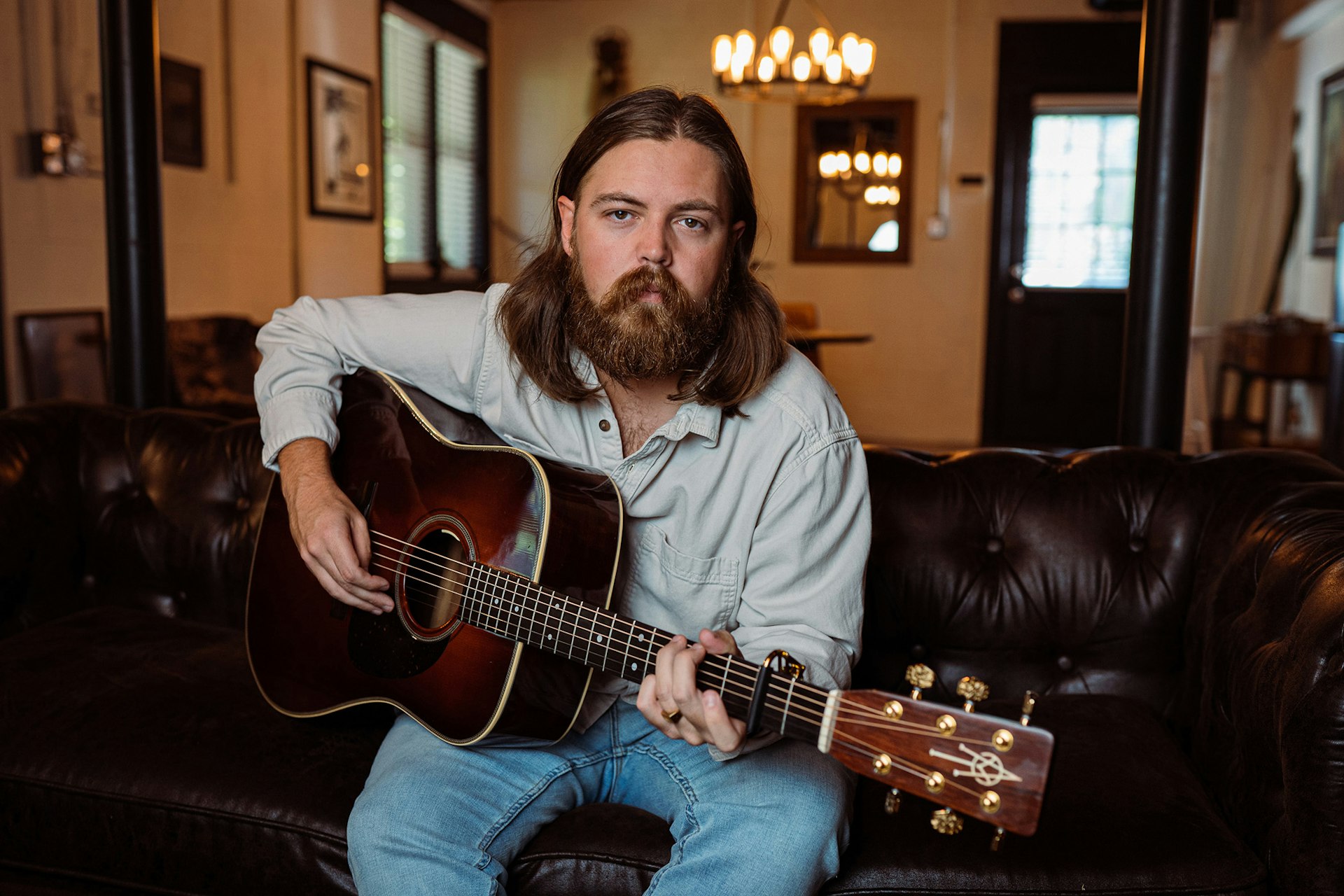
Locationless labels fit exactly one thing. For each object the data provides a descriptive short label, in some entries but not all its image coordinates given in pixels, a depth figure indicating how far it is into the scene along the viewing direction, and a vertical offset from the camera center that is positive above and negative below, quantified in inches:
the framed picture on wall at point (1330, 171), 220.7 +28.5
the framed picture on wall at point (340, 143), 209.6 +29.4
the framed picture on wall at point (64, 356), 146.1 -8.9
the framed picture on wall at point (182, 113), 169.3 +27.5
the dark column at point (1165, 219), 86.1 +7.1
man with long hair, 51.5 -9.7
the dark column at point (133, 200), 100.0 +8.2
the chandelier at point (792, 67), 209.5 +44.6
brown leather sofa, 53.0 -23.2
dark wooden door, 276.7 +20.9
